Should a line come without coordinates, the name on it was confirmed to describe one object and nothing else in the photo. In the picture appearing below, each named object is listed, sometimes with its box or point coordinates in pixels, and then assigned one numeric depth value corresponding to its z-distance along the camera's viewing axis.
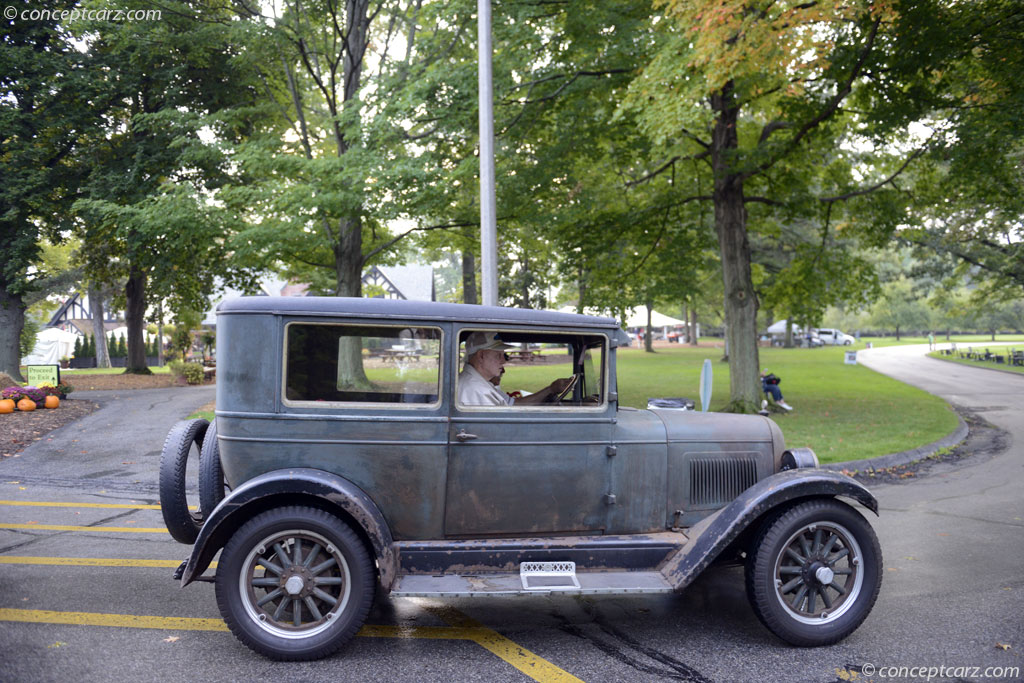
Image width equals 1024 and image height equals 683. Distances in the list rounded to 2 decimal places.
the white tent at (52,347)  38.47
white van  74.78
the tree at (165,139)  15.35
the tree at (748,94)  9.55
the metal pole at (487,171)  7.98
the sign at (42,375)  15.57
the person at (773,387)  15.76
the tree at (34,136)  18.59
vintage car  3.64
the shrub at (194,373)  22.02
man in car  4.04
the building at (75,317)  55.81
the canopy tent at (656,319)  47.31
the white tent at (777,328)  66.29
